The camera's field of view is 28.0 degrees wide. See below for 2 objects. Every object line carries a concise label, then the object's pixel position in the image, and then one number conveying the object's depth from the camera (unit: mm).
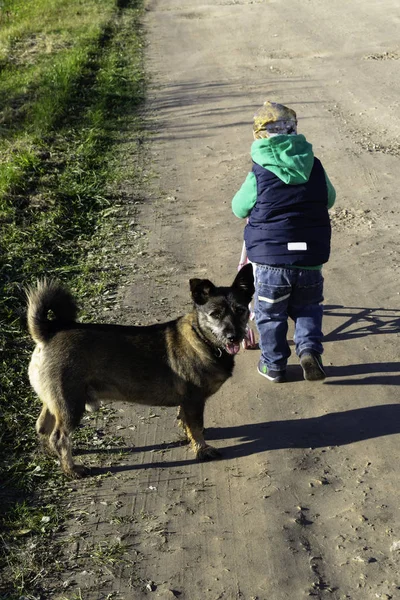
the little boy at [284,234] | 5391
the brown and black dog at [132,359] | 4695
